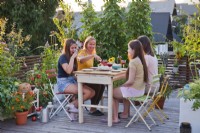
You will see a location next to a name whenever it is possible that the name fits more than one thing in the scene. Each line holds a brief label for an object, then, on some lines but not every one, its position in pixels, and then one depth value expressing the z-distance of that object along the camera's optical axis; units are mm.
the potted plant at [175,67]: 7569
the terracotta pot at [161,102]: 5328
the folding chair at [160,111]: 4464
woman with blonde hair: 4926
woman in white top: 4699
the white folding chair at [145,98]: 4152
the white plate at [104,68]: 4609
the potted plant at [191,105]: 3826
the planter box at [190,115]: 3854
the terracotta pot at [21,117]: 4359
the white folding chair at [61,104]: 4652
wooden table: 4246
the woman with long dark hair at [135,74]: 4180
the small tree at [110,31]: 7027
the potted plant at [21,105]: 4251
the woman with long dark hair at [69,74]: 4543
